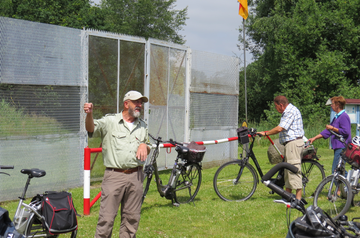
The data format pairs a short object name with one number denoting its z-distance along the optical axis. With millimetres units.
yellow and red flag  15016
